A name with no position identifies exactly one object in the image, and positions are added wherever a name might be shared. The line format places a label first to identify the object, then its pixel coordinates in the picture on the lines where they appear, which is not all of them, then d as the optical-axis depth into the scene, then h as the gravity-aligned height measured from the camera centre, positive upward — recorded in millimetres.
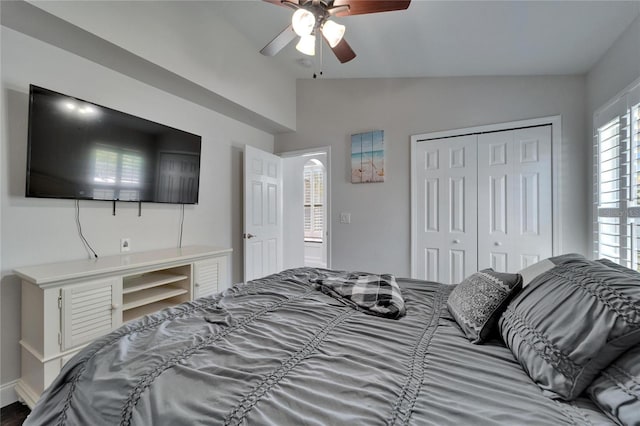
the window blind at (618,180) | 1643 +244
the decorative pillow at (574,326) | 652 -294
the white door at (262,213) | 3342 +10
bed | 631 -446
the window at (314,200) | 5973 +307
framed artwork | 3330 +706
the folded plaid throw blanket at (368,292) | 1239 -395
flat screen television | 1773 +448
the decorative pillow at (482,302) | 1002 -342
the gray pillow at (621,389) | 566 -383
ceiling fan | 1724 +1297
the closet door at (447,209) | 2895 +65
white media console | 1555 -576
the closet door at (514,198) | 2574 +171
